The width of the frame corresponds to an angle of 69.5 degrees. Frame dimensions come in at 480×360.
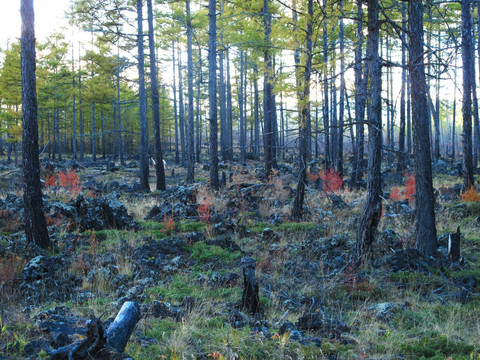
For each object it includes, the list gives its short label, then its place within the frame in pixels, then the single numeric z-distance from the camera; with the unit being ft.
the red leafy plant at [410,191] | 33.65
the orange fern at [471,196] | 34.35
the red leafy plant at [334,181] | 43.83
